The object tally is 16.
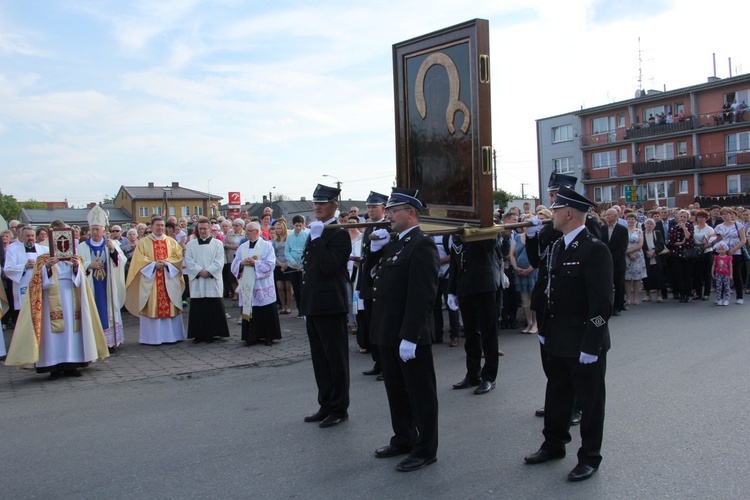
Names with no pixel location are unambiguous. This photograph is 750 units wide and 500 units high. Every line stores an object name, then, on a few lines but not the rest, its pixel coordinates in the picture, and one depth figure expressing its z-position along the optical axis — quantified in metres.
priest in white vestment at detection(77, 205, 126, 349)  9.57
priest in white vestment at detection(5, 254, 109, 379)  7.86
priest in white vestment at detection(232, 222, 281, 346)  9.98
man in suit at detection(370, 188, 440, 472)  4.56
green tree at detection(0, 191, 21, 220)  100.89
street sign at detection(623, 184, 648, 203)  36.34
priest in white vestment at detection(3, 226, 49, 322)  10.34
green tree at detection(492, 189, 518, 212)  64.23
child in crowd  12.52
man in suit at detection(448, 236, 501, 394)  6.66
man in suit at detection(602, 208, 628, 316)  11.80
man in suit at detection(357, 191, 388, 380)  7.16
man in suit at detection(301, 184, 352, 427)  5.74
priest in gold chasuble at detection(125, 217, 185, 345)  10.43
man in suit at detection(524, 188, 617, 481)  4.25
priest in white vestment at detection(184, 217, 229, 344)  10.43
